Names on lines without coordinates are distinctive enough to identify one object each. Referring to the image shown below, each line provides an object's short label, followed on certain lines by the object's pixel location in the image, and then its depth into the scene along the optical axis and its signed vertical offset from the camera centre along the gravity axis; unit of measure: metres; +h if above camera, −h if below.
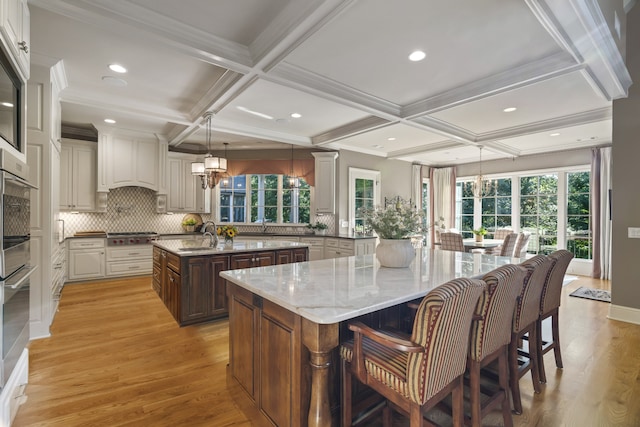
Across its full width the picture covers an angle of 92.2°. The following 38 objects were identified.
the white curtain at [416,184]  8.31 +0.80
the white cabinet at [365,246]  5.90 -0.64
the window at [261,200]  7.02 +0.30
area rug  4.63 -1.27
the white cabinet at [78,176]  5.36 +0.66
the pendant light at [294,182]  6.48 +0.66
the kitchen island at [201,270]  3.44 -0.67
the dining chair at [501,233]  6.86 -0.43
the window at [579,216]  6.48 -0.04
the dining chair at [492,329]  1.66 -0.64
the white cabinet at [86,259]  5.25 -0.81
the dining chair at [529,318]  2.07 -0.73
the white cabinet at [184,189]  6.37 +0.50
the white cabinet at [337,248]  5.92 -0.68
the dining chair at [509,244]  5.60 -0.55
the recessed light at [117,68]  3.22 +1.54
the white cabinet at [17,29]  1.71 +1.12
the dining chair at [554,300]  2.38 -0.69
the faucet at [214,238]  4.10 -0.34
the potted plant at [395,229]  2.38 -0.12
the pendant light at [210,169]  4.07 +0.61
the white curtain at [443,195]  8.66 +0.53
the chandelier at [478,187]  6.44 +0.56
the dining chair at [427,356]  1.27 -0.65
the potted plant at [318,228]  6.53 -0.31
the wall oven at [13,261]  1.61 -0.28
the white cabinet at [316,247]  6.36 -0.70
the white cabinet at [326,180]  6.54 +0.71
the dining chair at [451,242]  5.56 -0.51
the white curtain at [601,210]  5.98 +0.08
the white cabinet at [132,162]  5.64 +0.96
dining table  5.84 -0.58
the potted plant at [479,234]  6.16 -0.42
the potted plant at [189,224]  6.56 -0.24
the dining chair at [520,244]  5.85 -0.57
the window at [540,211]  6.95 +0.07
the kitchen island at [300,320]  1.45 -0.58
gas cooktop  5.57 -0.46
